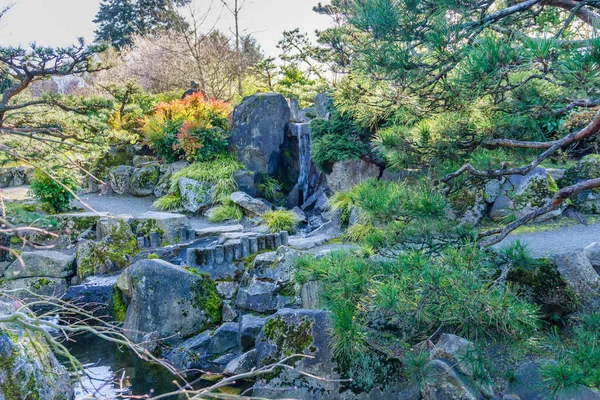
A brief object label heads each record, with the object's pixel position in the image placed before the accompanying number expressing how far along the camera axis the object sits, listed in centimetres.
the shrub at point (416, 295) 284
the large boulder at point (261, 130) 1075
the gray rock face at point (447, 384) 334
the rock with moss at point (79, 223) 860
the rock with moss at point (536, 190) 672
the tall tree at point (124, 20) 2341
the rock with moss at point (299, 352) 405
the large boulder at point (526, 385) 328
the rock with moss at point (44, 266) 736
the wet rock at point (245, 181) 1023
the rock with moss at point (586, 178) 694
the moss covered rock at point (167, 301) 563
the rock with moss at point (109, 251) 745
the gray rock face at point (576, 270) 387
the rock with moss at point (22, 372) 360
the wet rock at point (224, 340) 536
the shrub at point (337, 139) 808
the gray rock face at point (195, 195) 993
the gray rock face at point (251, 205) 934
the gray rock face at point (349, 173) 839
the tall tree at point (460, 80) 249
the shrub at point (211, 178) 992
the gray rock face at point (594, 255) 431
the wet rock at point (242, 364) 474
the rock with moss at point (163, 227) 791
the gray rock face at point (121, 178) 1148
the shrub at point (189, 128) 1068
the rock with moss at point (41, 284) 721
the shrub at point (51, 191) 871
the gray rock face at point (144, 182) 1123
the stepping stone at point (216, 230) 798
